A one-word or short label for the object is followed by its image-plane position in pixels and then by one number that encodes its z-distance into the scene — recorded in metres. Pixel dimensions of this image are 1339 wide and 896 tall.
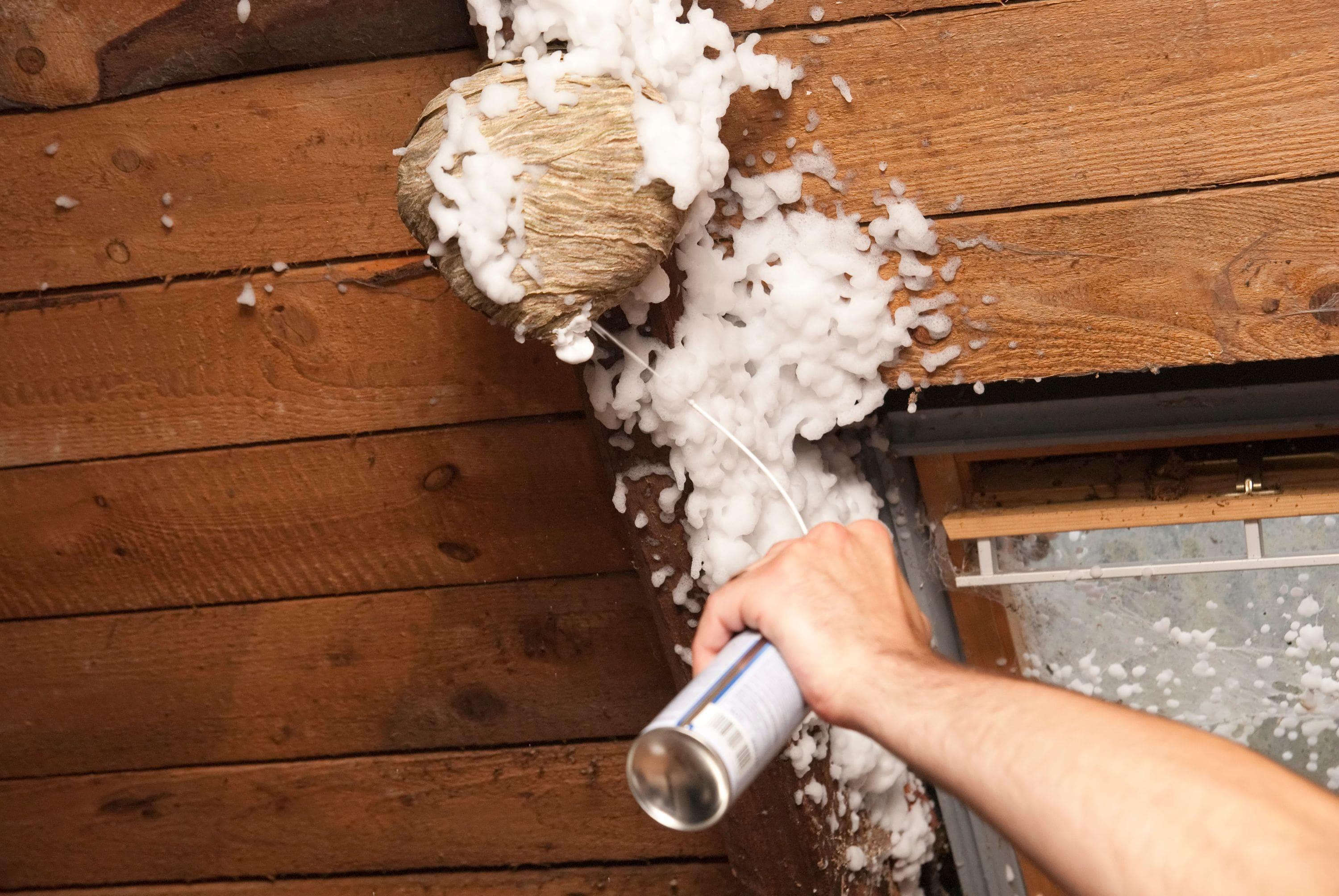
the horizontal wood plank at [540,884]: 1.36
